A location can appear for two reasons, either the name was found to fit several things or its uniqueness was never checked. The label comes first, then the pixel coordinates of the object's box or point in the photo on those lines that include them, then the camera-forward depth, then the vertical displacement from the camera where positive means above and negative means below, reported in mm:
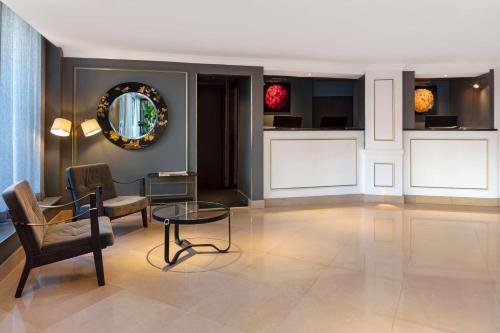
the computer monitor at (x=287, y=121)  5961 +766
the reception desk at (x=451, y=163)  5656 +36
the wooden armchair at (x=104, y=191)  3805 -314
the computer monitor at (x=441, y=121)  6063 +784
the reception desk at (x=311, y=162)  5621 +47
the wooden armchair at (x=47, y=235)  2363 -552
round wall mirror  4902 +725
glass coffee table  3040 -475
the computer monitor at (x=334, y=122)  6102 +767
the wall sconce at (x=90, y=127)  4555 +501
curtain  3332 +693
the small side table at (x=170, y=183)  4926 -325
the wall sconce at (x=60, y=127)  4332 +475
